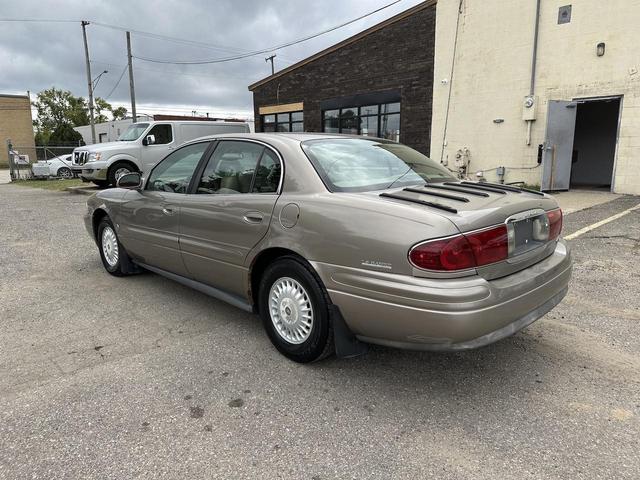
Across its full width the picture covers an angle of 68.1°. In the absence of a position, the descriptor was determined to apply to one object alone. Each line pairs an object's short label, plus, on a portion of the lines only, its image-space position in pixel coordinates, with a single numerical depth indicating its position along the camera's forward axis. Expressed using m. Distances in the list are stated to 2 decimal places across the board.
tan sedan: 2.51
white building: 11.35
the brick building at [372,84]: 15.84
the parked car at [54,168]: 23.75
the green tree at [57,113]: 63.56
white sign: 24.17
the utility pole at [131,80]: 26.19
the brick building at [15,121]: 47.72
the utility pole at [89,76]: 28.56
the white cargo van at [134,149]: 14.34
